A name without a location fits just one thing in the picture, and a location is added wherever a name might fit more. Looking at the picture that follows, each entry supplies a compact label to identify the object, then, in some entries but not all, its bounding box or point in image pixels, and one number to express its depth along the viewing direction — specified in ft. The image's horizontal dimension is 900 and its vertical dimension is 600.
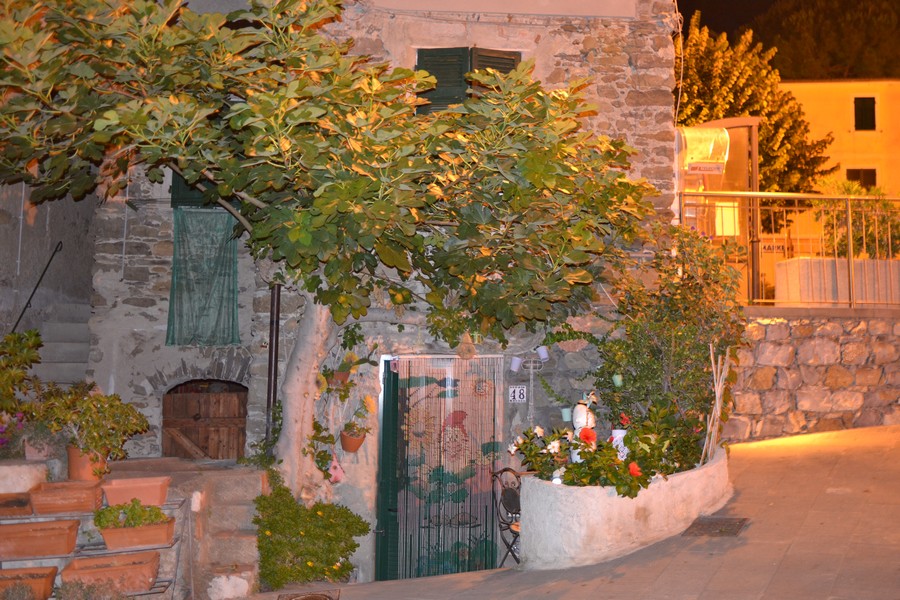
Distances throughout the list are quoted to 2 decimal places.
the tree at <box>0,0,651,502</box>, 20.99
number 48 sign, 33.99
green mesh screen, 37.63
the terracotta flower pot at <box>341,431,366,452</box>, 32.35
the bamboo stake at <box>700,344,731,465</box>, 28.48
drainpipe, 32.09
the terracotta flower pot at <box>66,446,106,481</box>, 25.66
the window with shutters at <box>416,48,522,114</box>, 33.76
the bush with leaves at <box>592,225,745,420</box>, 29.53
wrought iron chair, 29.86
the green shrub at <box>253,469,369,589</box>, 27.35
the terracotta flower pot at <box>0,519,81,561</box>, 23.77
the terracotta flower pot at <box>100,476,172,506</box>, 24.89
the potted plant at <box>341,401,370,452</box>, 32.37
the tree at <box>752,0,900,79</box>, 100.48
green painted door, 33.30
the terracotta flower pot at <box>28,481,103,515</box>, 24.32
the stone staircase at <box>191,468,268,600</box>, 25.71
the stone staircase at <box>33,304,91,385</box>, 37.76
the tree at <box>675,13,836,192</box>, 67.77
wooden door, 44.52
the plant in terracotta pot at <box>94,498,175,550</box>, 24.17
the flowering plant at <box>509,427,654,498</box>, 24.40
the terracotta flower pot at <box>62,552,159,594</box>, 23.40
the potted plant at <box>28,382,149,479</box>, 25.54
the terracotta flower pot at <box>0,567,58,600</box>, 23.03
